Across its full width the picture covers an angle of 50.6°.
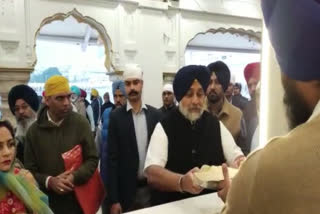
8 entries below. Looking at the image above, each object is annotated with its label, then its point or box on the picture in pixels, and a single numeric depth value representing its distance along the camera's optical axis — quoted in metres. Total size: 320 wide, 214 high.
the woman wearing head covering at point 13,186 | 1.19
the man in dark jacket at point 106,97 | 5.30
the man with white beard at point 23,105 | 2.09
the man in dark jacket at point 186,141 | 1.31
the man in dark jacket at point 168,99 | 3.59
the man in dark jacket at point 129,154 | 1.80
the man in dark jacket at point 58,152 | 1.66
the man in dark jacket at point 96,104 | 5.15
